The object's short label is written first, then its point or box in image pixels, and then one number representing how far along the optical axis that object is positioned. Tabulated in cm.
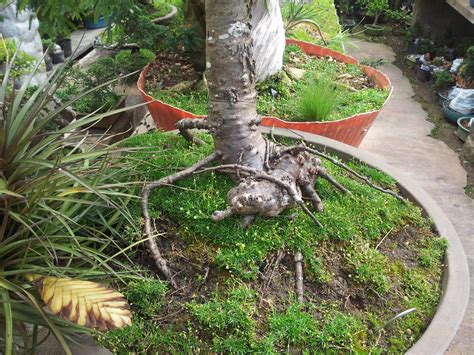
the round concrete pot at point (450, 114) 443
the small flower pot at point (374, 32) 731
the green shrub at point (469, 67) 457
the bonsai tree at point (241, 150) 130
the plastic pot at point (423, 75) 552
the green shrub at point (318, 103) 237
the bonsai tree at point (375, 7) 734
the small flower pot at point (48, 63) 497
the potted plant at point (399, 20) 743
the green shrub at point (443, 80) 498
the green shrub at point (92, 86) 299
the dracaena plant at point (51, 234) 94
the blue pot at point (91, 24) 638
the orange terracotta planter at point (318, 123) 217
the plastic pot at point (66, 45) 557
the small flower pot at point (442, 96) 489
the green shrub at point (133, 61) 326
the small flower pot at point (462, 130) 417
